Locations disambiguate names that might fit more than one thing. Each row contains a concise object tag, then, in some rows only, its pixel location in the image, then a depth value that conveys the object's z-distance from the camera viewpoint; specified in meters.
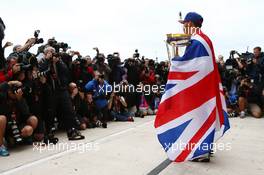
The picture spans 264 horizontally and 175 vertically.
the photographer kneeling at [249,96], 10.55
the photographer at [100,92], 8.17
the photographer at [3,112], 5.27
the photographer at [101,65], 9.34
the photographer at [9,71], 5.65
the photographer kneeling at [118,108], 9.18
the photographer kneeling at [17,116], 5.57
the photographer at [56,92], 6.56
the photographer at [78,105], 7.49
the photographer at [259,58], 10.35
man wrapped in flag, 4.59
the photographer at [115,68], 9.96
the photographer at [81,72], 8.09
